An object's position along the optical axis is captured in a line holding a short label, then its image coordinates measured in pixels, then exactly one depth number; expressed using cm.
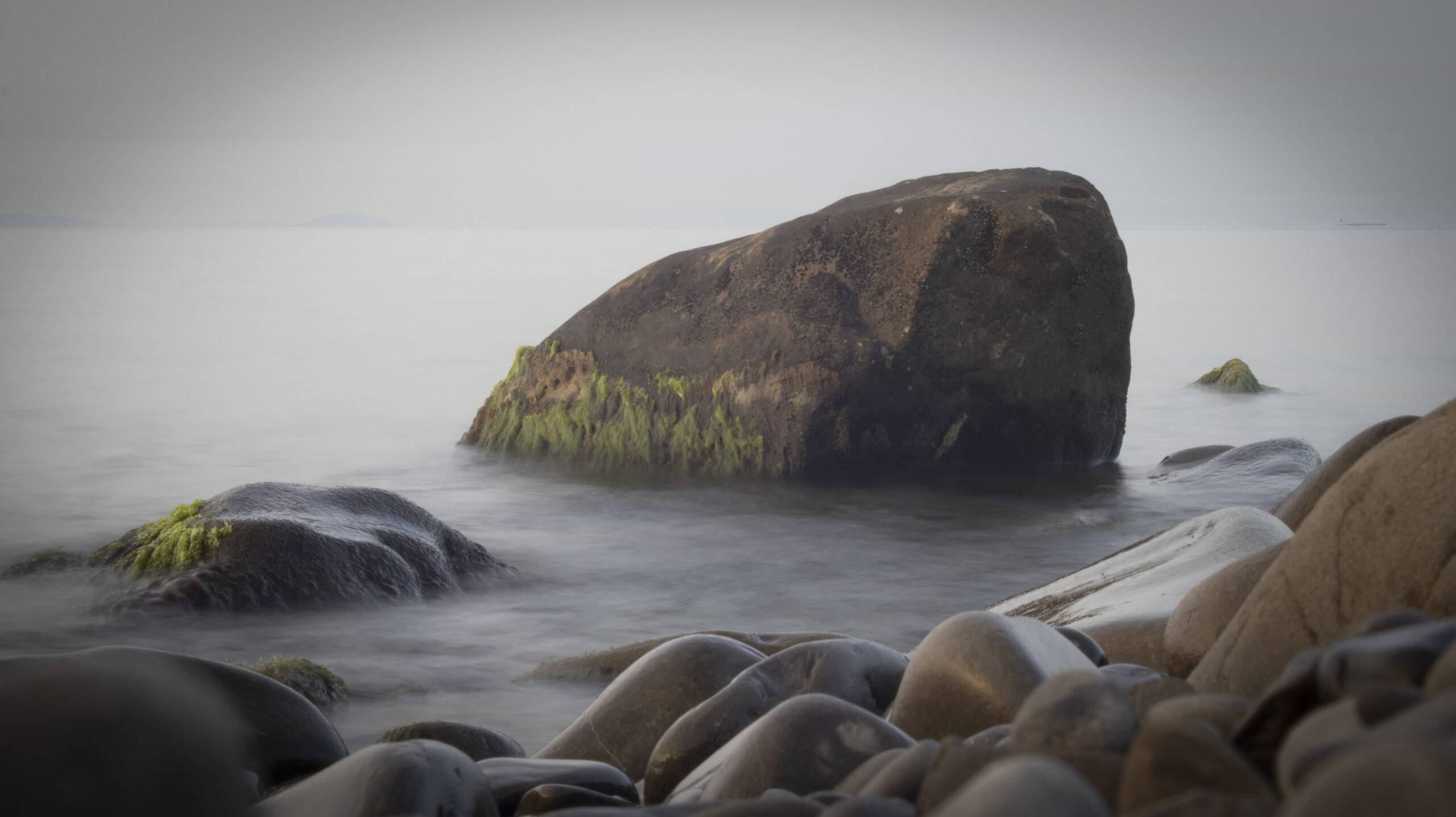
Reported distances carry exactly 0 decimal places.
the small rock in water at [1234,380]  1917
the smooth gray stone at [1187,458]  1226
